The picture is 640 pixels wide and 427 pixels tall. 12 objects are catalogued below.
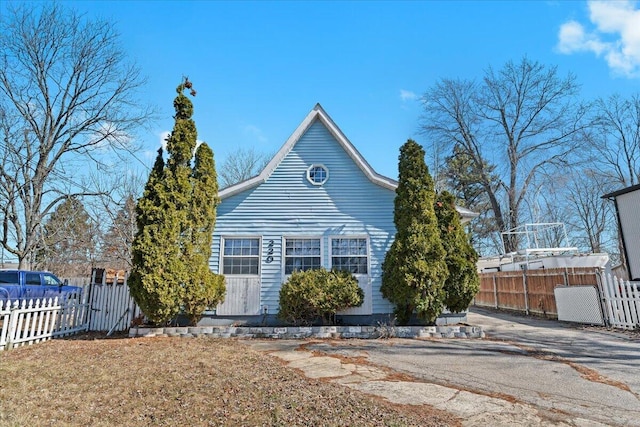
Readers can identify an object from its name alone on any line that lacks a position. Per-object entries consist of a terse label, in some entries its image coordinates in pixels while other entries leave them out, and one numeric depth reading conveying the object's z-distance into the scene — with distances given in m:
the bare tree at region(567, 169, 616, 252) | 30.14
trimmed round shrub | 9.45
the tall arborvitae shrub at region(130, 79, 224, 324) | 8.68
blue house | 10.34
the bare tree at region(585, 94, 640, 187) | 25.06
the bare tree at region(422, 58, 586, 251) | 25.02
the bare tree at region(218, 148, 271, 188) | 31.25
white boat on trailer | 15.44
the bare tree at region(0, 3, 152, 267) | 15.16
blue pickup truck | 12.63
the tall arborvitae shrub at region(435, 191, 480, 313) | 9.39
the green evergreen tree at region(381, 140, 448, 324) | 9.01
